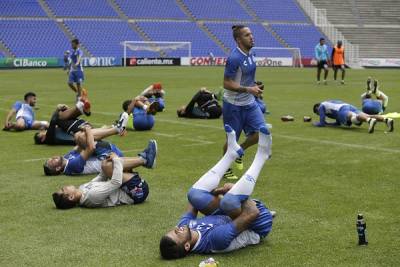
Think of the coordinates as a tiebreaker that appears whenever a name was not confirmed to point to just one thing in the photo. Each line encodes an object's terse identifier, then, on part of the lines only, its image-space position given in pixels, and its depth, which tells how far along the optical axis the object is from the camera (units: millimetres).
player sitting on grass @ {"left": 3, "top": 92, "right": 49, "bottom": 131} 15633
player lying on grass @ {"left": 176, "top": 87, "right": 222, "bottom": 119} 17500
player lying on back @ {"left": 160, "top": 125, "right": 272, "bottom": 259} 6141
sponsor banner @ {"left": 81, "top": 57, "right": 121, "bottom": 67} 49969
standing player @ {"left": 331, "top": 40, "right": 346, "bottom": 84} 32938
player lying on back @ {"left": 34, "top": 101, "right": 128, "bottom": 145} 12406
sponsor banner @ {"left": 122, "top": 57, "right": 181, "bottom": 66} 52156
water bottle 6320
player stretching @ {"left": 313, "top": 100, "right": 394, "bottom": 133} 14602
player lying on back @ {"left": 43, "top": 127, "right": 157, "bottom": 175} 9820
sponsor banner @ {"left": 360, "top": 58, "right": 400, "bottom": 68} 56000
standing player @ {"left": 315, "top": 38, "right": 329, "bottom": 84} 32750
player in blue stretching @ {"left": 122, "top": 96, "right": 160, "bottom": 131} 14984
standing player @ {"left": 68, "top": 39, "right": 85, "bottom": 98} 23811
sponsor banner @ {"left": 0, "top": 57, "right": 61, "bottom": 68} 46719
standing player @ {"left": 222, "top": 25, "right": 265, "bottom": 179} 9555
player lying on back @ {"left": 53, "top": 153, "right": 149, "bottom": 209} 7949
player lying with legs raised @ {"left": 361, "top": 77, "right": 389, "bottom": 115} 16203
